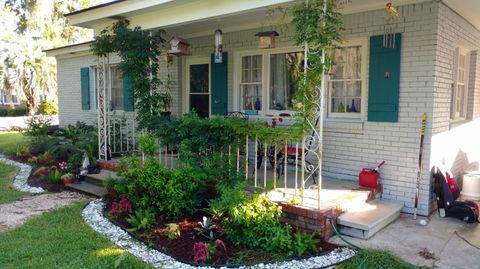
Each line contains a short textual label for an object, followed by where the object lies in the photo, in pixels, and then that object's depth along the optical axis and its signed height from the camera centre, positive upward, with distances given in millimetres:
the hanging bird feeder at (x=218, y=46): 5691 +901
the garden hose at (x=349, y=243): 3289 -1389
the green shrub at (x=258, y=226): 3625 -1243
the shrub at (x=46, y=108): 20438 -299
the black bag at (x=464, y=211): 4441 -1264
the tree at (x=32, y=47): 19172 +2943
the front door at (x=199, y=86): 7469 +369
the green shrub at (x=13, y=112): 23406 -614
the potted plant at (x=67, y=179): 6336 -1300
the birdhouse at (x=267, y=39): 5074 +906
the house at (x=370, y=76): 4691 +453
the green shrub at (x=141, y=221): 4250 -1360
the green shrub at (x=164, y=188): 4367 -1011
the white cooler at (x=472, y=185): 5539 -1176
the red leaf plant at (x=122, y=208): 4699 -1336
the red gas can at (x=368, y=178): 4828 -947
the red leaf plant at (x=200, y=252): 3477 -1405
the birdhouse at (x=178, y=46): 6086 +962
